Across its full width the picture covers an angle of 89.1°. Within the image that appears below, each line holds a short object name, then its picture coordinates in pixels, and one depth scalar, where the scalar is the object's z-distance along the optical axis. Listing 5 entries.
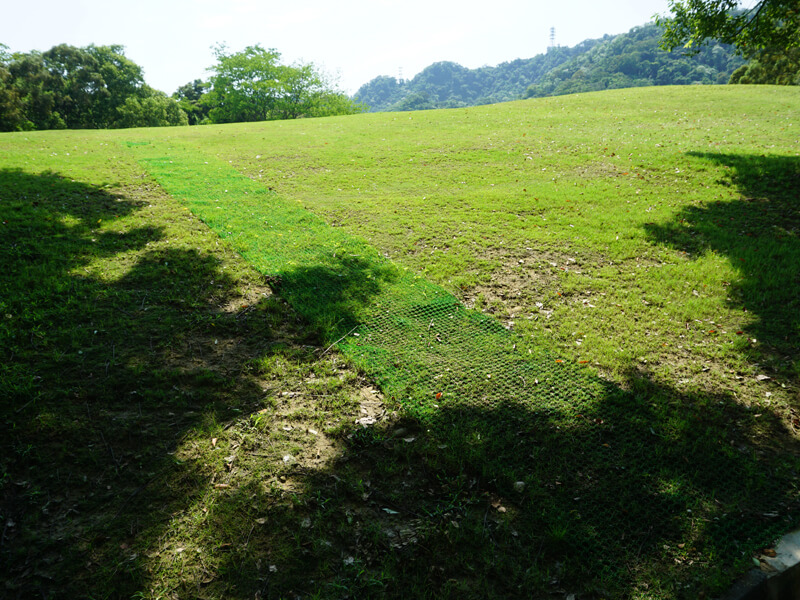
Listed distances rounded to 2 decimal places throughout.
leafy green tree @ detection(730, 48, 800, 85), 32.94
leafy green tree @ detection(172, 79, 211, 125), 57.25
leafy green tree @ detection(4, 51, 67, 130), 38.28
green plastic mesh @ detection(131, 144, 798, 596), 2.79
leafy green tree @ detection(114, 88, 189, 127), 43.02
